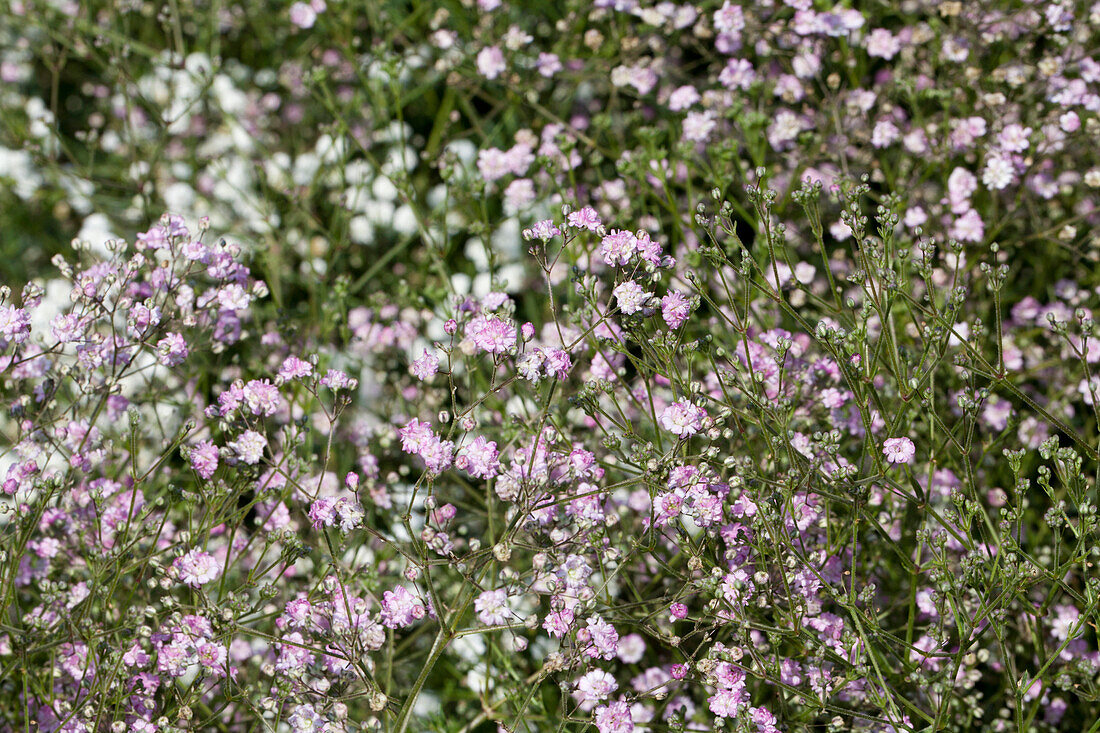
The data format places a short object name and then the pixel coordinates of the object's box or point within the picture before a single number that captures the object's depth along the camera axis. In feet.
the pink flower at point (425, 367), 6.67
